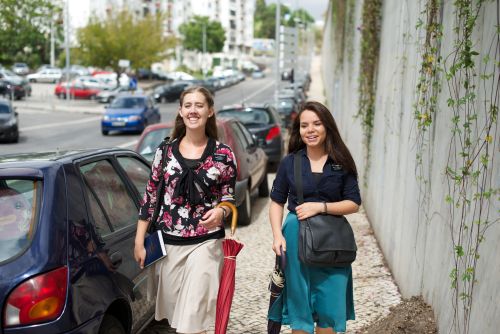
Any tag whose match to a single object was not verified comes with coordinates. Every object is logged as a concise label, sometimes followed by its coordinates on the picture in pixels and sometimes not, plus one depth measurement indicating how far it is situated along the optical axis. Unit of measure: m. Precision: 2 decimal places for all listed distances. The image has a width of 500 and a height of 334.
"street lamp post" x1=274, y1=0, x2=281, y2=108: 25.89
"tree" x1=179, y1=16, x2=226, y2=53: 104.81
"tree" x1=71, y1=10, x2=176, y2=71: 50.88
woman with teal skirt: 3.41
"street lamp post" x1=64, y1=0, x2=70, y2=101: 37.19
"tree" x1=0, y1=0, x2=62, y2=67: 45.58
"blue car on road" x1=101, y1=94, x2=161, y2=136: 24.73
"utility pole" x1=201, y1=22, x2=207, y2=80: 99.17
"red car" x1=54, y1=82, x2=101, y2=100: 47.84
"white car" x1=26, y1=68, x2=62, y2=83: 63.88
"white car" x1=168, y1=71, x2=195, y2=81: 72.50
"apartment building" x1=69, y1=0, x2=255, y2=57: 80.59
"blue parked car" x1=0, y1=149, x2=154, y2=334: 2.90
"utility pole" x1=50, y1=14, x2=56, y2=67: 54.53
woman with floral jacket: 3.38
